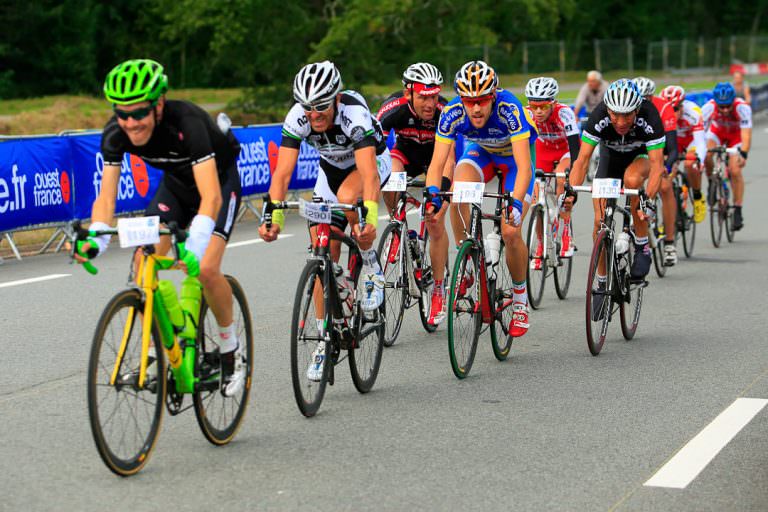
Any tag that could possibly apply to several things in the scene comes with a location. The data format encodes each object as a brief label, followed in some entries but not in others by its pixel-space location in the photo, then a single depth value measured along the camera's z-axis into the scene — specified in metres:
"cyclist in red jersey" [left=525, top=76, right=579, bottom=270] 22.98
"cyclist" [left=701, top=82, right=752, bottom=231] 30.97
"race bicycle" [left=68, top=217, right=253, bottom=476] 11.20
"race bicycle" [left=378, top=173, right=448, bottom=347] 18.00
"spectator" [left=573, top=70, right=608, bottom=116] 41.91
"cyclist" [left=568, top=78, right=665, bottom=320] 19.31
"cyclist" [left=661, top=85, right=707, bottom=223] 27.12
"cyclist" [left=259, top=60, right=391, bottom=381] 14.23
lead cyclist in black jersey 11.59
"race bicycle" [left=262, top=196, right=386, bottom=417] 13.55
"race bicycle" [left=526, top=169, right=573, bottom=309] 22.05
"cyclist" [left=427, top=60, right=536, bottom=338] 16.97
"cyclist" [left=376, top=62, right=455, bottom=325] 19.05
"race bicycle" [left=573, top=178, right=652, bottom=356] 17.72
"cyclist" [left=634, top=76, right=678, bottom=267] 25.22
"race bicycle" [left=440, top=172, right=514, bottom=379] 15.90
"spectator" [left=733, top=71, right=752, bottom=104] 44.63
